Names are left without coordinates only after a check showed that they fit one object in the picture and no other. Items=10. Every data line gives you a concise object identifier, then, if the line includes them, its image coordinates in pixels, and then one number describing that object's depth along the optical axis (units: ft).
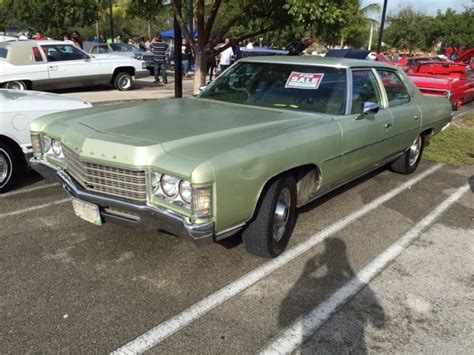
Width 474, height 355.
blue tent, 85.71
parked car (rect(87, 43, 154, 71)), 63.33
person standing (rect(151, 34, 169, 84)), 52.39
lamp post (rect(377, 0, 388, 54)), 53.13
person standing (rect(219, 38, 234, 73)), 50.56
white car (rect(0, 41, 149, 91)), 37.96
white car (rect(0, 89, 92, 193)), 15.60
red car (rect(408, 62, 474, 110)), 36.88
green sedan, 9.48
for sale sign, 14.07
